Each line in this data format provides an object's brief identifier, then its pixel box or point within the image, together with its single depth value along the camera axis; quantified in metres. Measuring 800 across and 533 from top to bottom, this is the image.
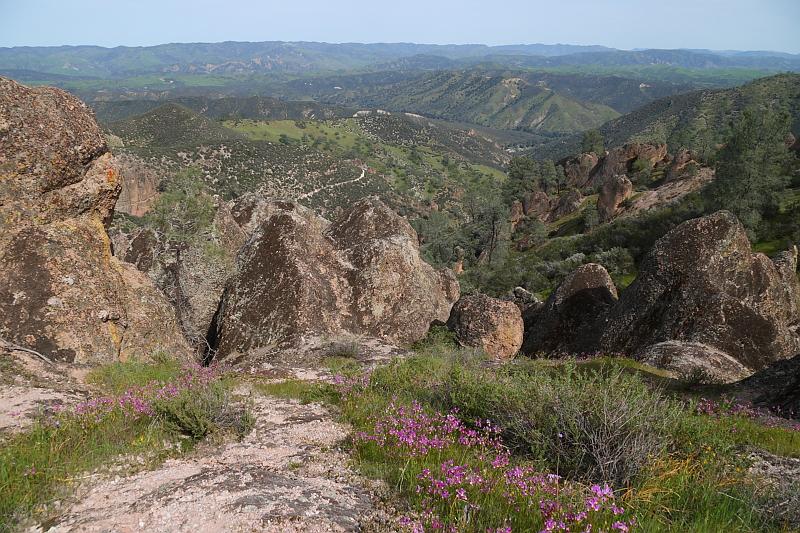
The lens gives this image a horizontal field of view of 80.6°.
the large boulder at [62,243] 13.29
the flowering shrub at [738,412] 9.59
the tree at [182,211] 22.47
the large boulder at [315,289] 18.88
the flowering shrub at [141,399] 7.88
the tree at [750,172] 54.72
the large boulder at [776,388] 11.13
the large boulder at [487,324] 21.39
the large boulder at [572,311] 23.42
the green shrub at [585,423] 5.96
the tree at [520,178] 119.06
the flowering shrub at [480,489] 4.64
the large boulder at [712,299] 18.02
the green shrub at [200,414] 7.59
